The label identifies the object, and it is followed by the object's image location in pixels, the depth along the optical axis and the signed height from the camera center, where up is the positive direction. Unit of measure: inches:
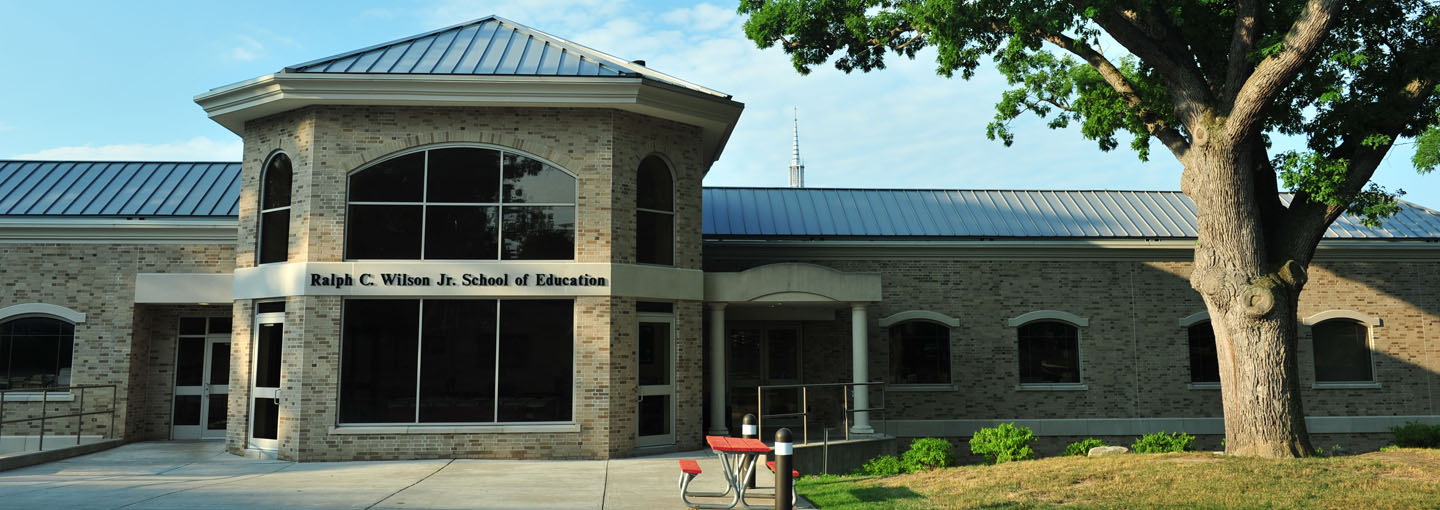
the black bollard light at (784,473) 334.0 -39.0
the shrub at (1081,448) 649.0 -59.0
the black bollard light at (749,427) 430.6 -29.4
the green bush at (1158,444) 624.7 -54.0
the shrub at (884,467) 543.8 -60.3
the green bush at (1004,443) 592.1 -51.1
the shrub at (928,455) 570.6 -56.1
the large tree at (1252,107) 502.3 +142.9
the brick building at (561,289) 559.2 +50.1
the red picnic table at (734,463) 375.4 -40.5
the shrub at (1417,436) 618.1 -49.1
